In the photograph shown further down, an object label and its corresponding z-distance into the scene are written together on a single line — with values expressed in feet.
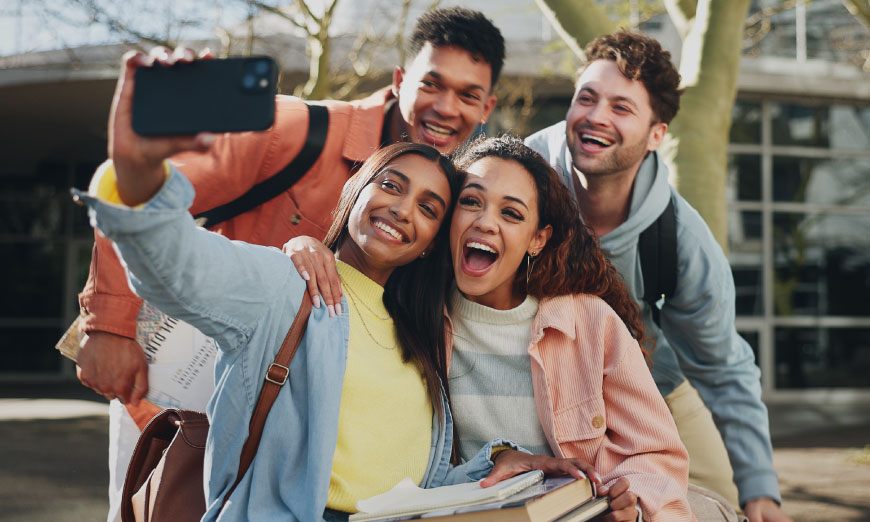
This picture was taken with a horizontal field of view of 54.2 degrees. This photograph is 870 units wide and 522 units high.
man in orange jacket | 7.83
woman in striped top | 7.61
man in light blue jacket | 10.55
